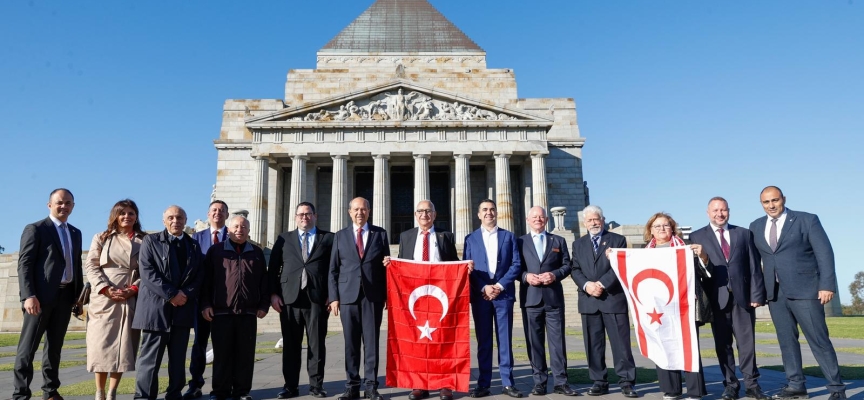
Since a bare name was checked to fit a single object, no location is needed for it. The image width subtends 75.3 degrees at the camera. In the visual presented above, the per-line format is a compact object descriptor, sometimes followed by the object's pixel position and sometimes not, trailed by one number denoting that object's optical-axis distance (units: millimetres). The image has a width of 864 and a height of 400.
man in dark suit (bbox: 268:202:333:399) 7164
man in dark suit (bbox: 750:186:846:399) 6832
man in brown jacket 6898
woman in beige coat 6352
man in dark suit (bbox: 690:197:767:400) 6840
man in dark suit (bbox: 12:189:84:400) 6602
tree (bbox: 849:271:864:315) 49312
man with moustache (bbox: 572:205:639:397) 7016
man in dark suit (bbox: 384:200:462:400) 7492
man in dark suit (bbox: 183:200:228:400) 7383
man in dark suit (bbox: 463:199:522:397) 7160
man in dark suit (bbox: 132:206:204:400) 6410
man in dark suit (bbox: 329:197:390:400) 7281
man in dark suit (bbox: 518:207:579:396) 7160
